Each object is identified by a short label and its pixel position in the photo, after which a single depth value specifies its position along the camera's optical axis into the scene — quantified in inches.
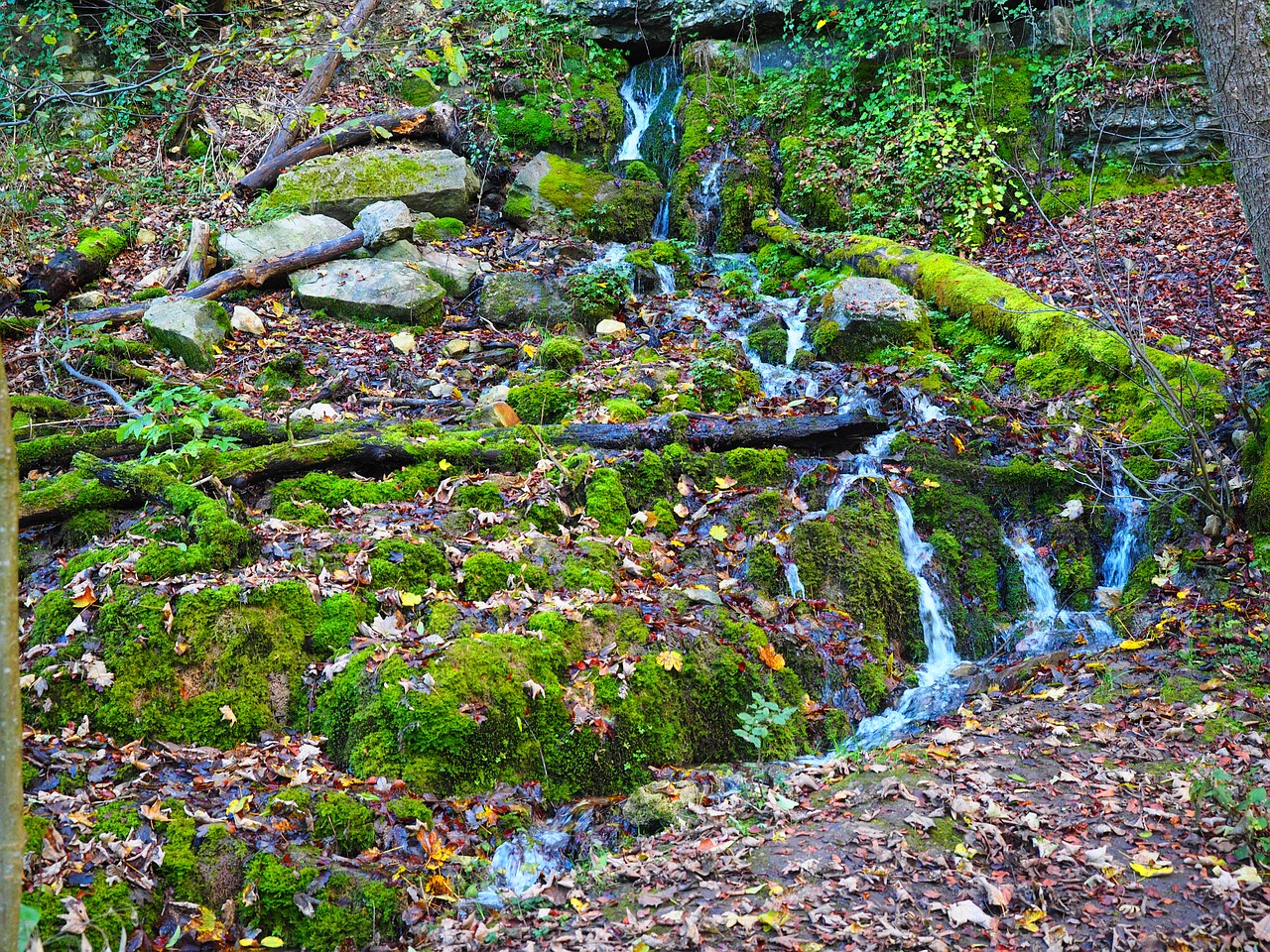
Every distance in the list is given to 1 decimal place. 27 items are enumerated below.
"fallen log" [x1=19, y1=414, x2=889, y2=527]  209.2
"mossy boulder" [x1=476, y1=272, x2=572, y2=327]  372.5
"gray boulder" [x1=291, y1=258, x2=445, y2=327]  358.0
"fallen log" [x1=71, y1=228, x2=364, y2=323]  327.9
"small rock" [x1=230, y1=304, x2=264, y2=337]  337.1
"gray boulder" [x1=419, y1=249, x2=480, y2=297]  390.0
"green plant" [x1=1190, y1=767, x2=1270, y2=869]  131.8
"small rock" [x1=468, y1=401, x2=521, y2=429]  275.4
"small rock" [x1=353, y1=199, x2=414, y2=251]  390.3
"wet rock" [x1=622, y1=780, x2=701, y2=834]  163.6
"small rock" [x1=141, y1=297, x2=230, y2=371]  308.5
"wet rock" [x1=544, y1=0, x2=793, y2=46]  590.2
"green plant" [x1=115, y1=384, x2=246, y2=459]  204.8
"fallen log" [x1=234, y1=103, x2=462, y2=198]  430.6
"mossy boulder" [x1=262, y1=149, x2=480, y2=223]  414.9
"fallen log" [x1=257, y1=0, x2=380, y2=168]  451.2
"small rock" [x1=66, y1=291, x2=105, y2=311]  336.5
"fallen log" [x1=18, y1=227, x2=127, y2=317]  333.1
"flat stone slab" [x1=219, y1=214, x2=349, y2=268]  376.2
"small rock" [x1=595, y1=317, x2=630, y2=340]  367.2
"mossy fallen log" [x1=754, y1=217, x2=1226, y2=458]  274.2
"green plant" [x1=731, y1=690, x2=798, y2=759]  183.2
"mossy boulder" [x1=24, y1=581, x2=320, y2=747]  160.7
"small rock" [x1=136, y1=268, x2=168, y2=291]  359.6
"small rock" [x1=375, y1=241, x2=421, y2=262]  391.2
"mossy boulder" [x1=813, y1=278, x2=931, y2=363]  351.6
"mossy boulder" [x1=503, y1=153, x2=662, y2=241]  462.6
